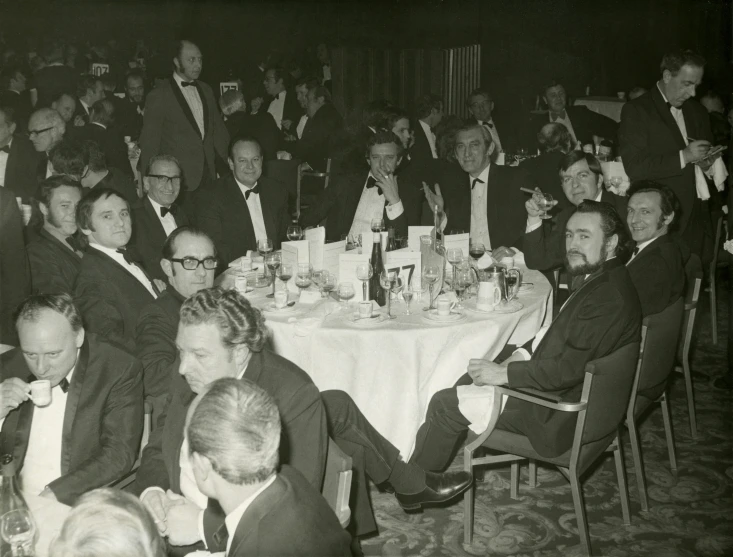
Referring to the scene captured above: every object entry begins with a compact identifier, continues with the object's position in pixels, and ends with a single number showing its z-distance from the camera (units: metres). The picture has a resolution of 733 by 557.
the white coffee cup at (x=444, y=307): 3.57
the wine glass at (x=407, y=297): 3.63
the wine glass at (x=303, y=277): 3.80
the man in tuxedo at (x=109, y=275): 3.44
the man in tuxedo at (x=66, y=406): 2.53
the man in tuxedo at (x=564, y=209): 4.49
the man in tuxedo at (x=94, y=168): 4.88
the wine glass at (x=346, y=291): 3.66
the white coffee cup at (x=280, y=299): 3.65
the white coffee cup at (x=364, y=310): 3.53
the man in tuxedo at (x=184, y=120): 6.34
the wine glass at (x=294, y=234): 4.54
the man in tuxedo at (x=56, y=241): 3.90
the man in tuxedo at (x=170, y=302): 3.15
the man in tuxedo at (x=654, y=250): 3.88
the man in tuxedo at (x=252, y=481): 1.63
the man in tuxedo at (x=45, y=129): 5.81
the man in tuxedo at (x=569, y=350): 3.09
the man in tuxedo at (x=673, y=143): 5.12
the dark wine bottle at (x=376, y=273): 3.88
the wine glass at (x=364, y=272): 3.69
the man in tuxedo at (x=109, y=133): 7.12
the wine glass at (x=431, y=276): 3.70
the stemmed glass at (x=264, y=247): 4.29
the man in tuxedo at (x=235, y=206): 5.13
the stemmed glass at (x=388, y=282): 3.63
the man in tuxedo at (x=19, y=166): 5.79
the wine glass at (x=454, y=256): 4.08
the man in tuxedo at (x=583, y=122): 8.24
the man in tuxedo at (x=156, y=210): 4.64
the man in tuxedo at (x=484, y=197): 5.29
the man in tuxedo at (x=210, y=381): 2.31
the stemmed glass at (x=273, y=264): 3.96
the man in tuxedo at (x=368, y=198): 5.14
